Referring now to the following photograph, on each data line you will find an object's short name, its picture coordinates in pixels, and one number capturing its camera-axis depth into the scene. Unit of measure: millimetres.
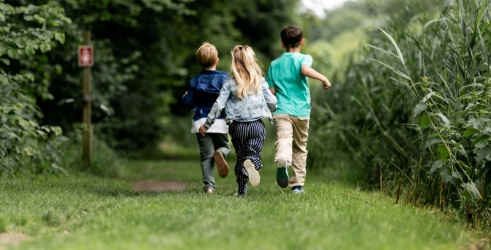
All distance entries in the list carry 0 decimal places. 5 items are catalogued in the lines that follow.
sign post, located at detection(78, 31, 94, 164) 27328
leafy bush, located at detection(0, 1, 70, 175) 19687
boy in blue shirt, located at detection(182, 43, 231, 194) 17437
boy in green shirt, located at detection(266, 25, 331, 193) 16641
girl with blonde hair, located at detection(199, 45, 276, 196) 15977
